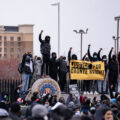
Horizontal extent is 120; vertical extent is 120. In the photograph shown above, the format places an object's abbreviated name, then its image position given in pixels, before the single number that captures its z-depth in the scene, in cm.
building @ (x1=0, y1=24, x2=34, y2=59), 18338
